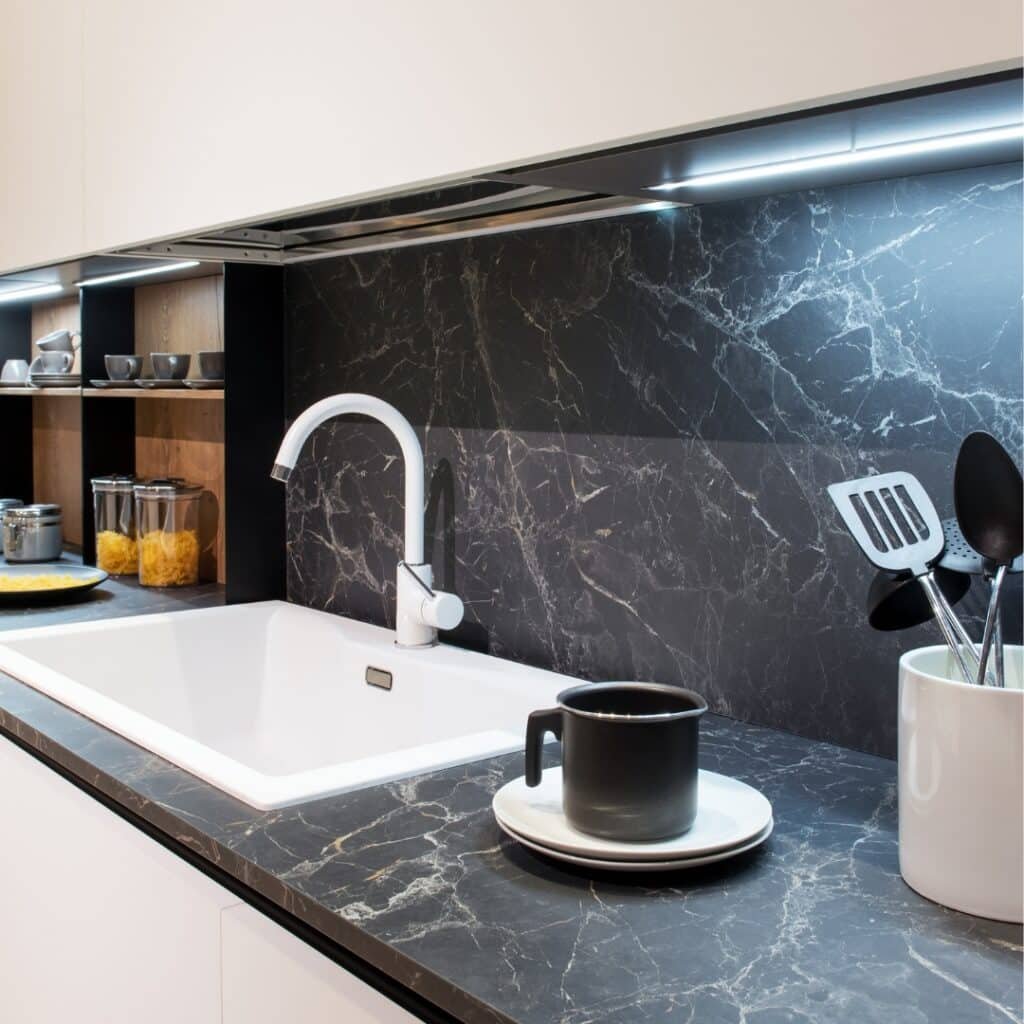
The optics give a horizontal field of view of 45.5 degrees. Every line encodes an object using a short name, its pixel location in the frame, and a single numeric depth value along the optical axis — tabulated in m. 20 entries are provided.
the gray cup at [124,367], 2.54
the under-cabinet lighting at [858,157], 1.04
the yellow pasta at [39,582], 2.30
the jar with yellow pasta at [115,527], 2.63
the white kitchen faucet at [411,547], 1.82
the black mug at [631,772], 1.00
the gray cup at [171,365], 2.38
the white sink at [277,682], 1.70
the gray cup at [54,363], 2.92
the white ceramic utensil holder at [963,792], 0.90
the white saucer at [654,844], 1.00
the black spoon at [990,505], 0.99
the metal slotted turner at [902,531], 1.06
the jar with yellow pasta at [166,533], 2.47
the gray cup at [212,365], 2.23
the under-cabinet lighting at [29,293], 2.98
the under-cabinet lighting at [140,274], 2.27
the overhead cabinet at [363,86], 0.88
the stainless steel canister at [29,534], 2.72
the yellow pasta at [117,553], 2.64
